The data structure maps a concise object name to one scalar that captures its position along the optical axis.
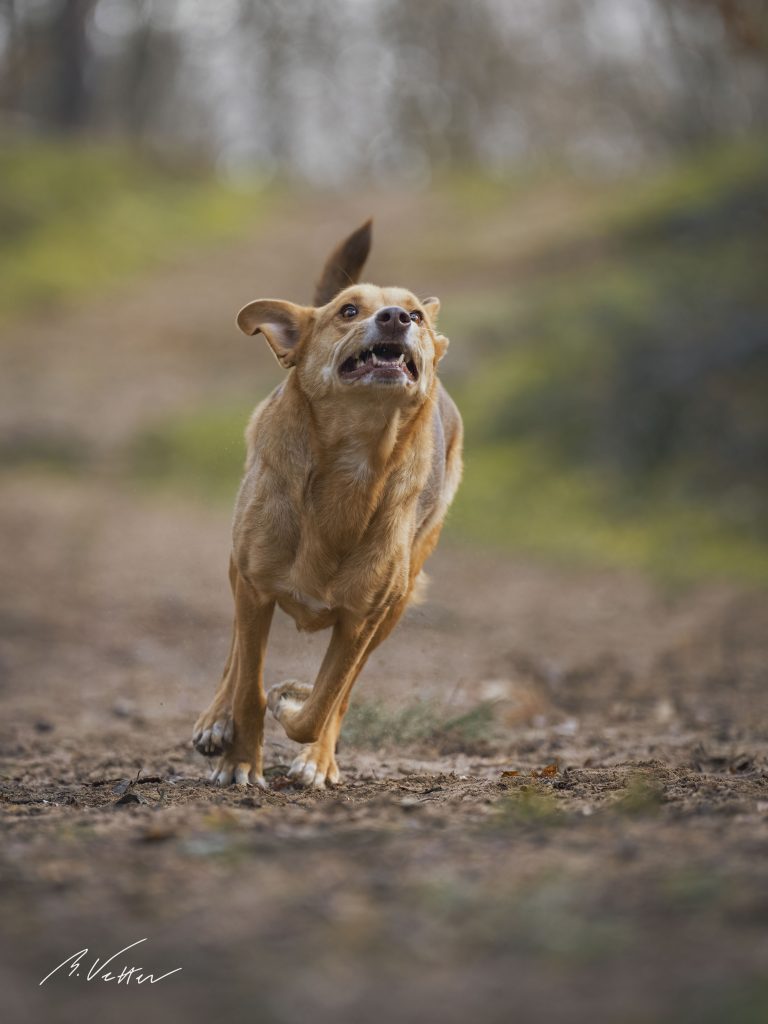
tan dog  9.75
